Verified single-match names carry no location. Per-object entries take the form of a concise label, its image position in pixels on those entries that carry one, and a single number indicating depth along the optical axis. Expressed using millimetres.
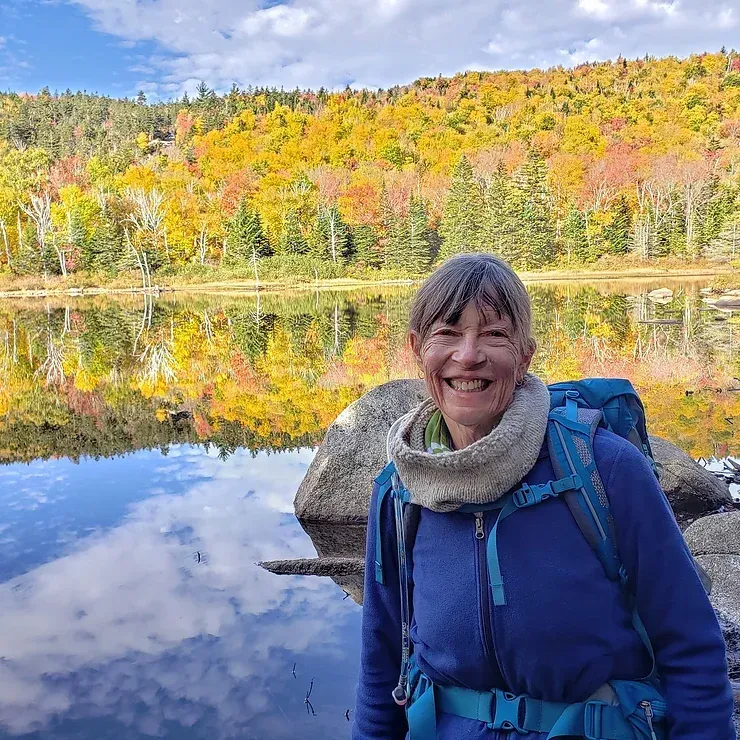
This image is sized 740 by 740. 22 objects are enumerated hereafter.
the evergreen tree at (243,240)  49344
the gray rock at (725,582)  3135
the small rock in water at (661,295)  27945
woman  1276
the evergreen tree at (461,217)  50469
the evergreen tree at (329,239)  50125
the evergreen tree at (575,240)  49156
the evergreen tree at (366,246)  50531
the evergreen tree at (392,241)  49344
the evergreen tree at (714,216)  46375
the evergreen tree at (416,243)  49094
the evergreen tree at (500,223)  48750
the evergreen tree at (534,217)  48656
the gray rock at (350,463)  6188
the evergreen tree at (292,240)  50500
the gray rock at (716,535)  4430
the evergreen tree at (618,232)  49281
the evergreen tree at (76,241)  47719
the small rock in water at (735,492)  6027
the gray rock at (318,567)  5273
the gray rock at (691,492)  5840
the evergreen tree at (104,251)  48000
